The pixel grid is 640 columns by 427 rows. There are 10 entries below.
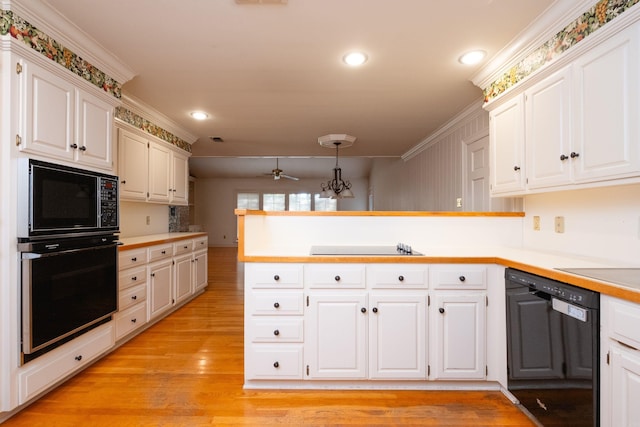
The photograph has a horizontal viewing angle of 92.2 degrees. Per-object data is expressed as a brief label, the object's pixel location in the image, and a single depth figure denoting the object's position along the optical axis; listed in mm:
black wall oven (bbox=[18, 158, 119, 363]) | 1677
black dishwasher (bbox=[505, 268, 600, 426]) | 1258
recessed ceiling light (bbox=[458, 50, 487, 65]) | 2265
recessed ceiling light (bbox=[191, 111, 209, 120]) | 3531
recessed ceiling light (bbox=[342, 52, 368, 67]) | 2287
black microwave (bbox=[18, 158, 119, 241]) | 1672
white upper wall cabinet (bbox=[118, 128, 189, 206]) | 3053
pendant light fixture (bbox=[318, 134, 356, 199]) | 4367
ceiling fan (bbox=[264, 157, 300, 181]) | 7305
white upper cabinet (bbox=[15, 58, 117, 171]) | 1694
